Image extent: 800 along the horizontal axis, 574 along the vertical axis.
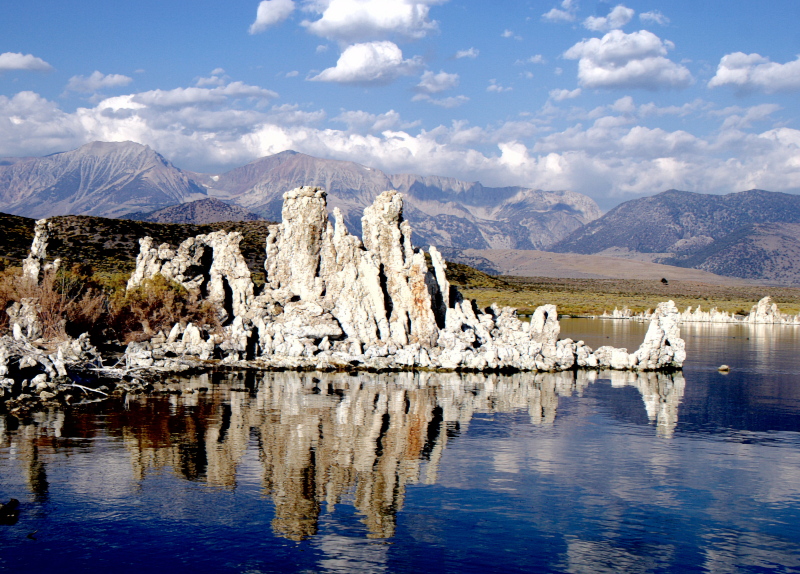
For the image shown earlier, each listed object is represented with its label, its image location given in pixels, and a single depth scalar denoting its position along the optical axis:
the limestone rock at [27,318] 60.89
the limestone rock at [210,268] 76.00
